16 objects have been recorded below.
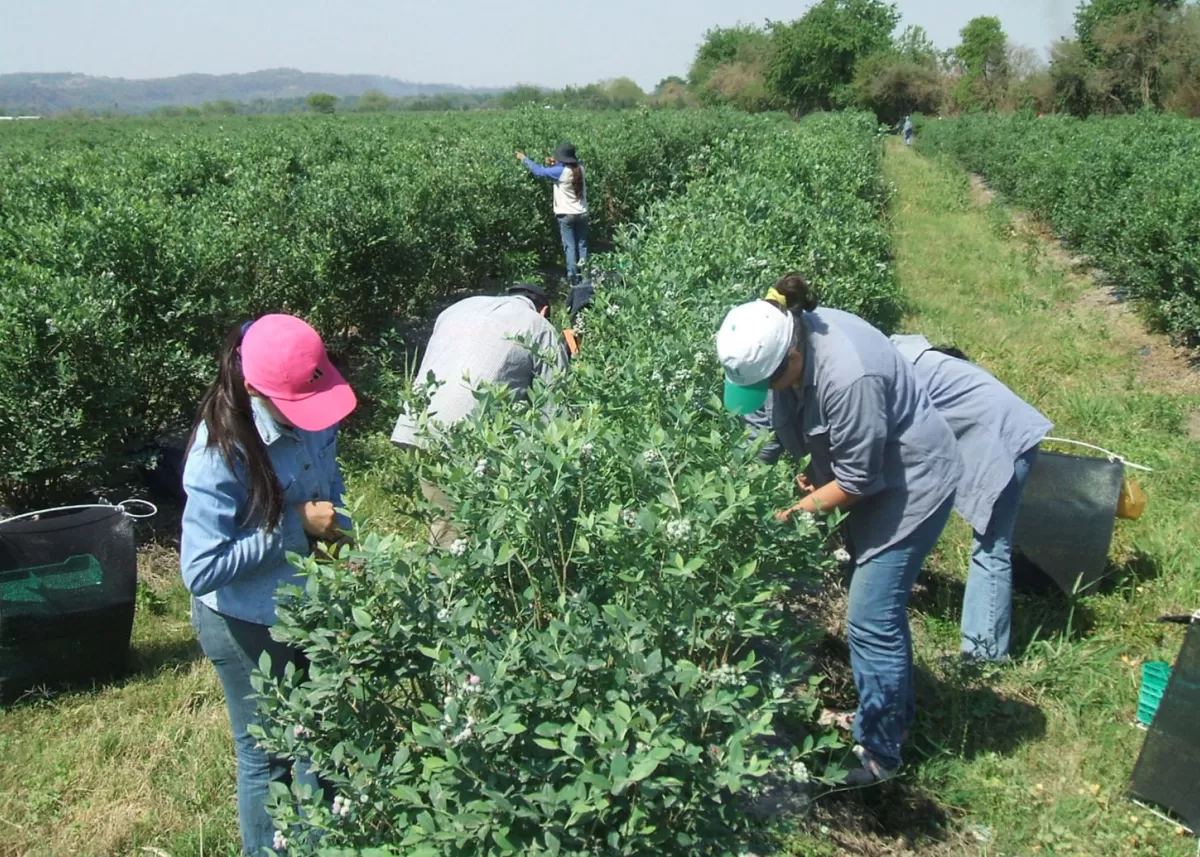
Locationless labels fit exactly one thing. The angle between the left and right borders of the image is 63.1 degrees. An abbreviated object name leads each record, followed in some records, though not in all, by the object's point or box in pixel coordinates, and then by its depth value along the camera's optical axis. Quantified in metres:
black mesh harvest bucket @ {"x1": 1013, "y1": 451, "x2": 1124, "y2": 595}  4.13
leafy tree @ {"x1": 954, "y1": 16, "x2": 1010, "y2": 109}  50.28
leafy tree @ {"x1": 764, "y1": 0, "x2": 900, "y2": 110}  59.59
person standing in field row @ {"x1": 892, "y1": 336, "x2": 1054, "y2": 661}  3.57
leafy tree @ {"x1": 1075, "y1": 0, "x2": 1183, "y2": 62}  42.69
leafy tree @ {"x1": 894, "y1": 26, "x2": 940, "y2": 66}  58.94
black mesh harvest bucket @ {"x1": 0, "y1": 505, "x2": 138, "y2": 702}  3.64
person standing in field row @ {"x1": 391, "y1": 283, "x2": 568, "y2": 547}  3.52
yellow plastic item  4.18
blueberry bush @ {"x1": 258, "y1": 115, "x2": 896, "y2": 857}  1.67
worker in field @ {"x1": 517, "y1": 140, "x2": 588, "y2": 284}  11.52
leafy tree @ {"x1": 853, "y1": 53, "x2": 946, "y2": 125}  55.16
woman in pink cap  2.28
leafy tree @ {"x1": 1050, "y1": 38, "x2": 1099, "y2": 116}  43.12
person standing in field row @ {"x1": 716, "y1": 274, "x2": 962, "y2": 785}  2.63
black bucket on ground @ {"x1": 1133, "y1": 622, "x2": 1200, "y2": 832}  2.94
